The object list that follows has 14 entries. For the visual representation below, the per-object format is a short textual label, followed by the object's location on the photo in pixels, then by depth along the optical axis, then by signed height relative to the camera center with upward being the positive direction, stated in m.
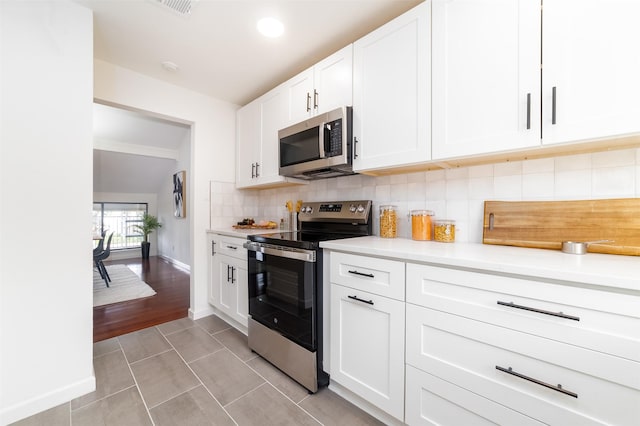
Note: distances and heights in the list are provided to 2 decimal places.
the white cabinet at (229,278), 2.19 -0.63
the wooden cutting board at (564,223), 1.08 -0.05
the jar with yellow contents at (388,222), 1.77 -0.07
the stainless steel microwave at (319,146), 1.70 +0.48
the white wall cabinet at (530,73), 0.92 +0.58
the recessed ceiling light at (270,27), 1.68 +1.25
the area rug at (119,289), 3.23 -1.13
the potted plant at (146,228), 6.06 -0.43
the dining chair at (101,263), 3.79 -0.80
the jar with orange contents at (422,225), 1.60 -0.08
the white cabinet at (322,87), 1.73 +0.93
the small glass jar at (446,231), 1.52 -0.12
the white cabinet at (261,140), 2.30 +0.72
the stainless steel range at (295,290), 1.54 -0.53
